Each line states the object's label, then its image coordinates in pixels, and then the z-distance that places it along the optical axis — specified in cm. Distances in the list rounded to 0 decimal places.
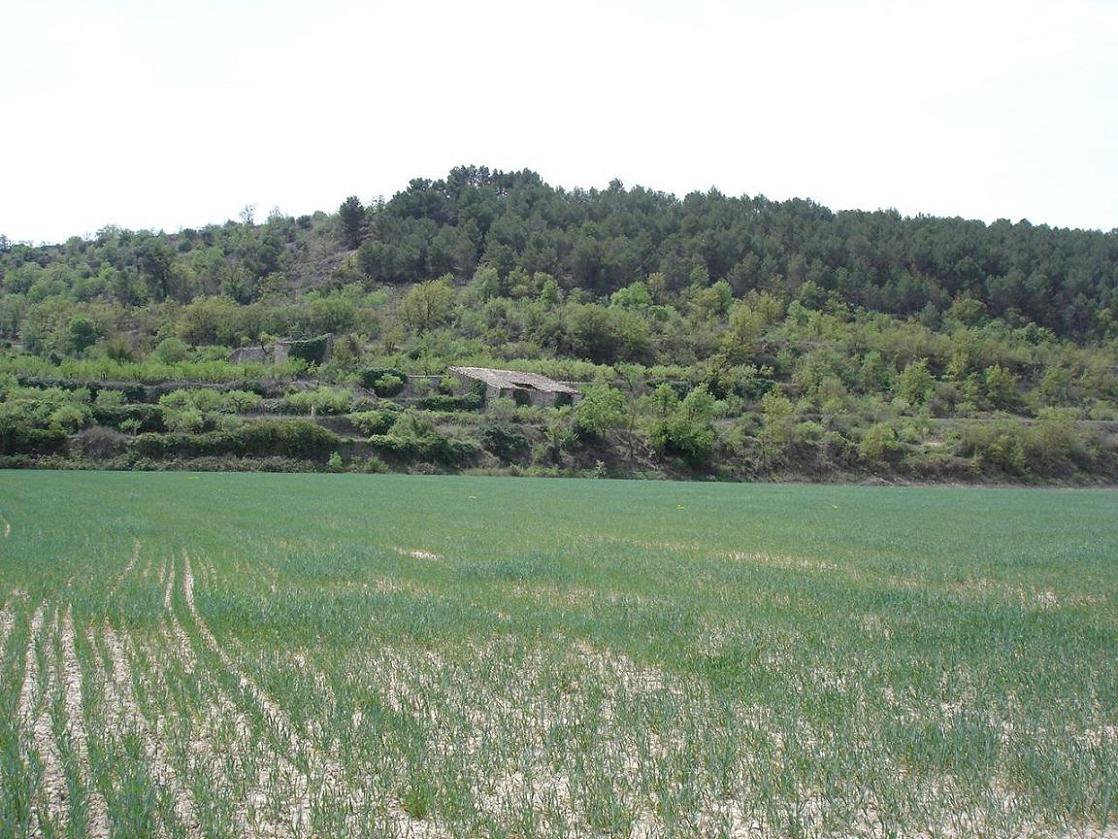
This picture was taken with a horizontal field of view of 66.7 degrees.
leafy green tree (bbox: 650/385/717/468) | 5847
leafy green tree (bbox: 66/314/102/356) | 7169
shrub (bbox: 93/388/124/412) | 5184
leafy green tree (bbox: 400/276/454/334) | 8300
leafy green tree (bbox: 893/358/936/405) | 7606
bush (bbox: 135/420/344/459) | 5000
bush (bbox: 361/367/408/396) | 6253
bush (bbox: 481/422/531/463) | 5556
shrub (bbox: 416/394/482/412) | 6020
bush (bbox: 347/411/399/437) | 5450
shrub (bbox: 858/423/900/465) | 6106
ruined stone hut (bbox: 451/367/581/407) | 6181
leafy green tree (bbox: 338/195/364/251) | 11462
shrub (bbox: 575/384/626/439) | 5734
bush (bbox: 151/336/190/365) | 6856
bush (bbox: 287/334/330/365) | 6919
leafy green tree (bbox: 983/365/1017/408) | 7850
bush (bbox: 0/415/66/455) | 4725
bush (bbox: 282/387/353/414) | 5638
